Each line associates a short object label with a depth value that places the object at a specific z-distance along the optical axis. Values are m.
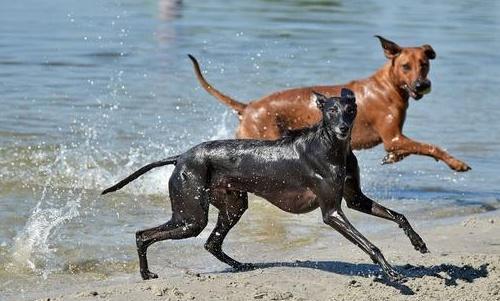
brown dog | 20.44
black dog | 13.79
